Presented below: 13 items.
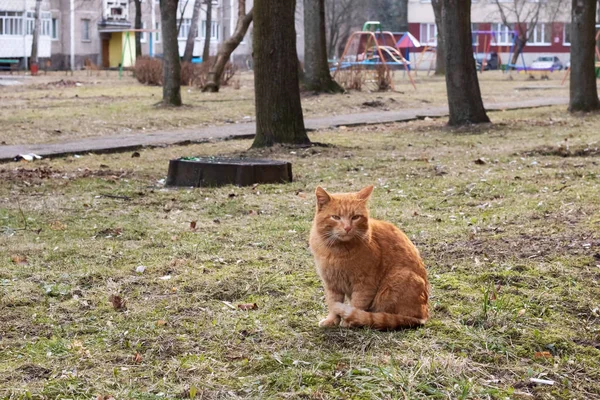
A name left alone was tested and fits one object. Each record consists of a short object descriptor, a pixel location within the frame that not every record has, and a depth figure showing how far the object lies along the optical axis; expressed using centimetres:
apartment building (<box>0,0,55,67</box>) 5700
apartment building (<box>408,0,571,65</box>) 8238
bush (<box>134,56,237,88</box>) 3138
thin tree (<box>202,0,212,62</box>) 4683
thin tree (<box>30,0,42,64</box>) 5525
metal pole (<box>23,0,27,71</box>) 5719
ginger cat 484
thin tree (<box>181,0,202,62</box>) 4704
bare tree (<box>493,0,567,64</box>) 6662
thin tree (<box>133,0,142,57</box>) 5197
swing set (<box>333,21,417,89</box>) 3021
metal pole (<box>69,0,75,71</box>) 6203
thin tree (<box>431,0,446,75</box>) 4172
